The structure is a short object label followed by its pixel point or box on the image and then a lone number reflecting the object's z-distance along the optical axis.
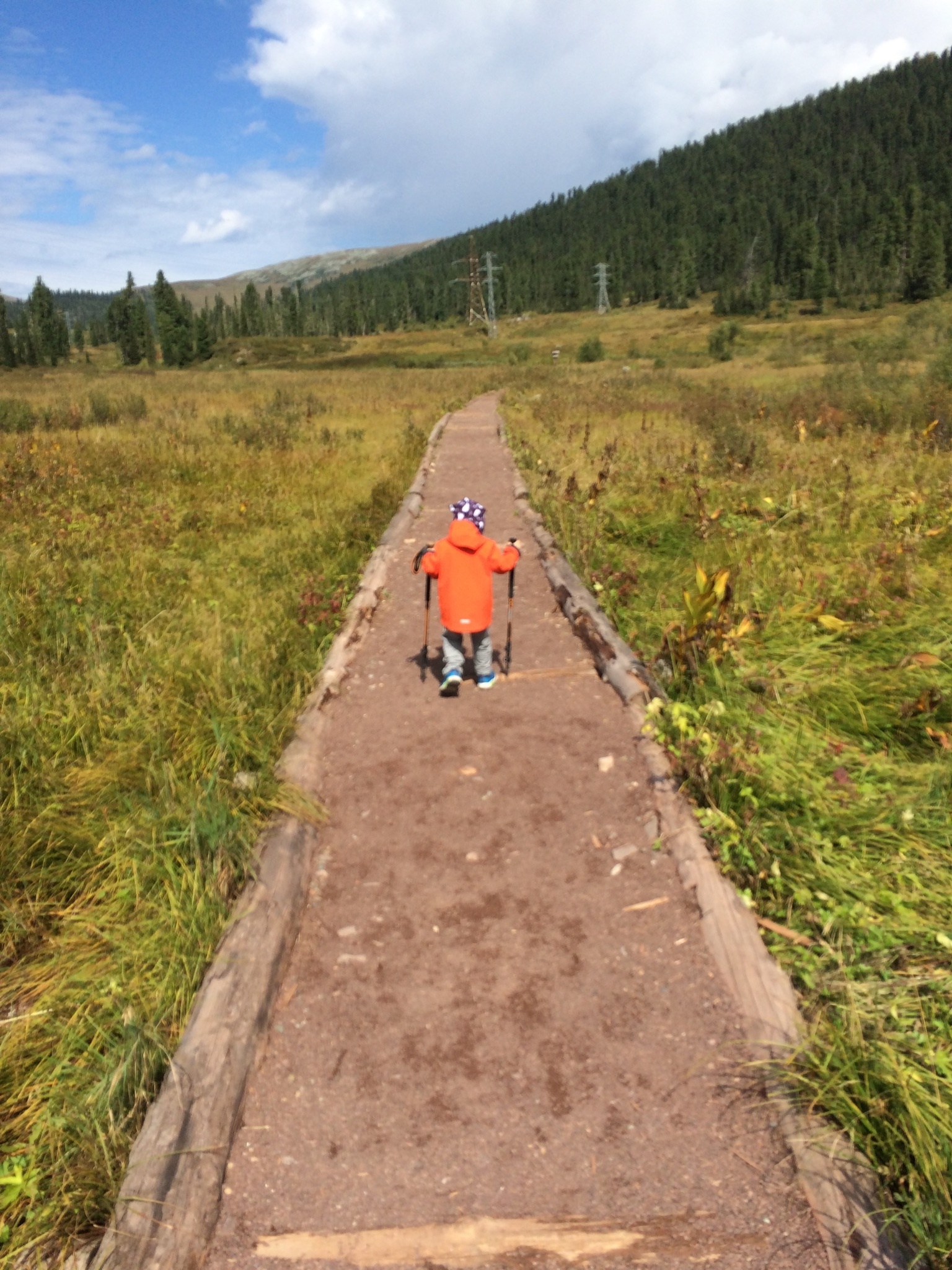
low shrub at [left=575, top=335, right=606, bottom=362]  49.34
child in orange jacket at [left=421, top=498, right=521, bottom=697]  5.41
